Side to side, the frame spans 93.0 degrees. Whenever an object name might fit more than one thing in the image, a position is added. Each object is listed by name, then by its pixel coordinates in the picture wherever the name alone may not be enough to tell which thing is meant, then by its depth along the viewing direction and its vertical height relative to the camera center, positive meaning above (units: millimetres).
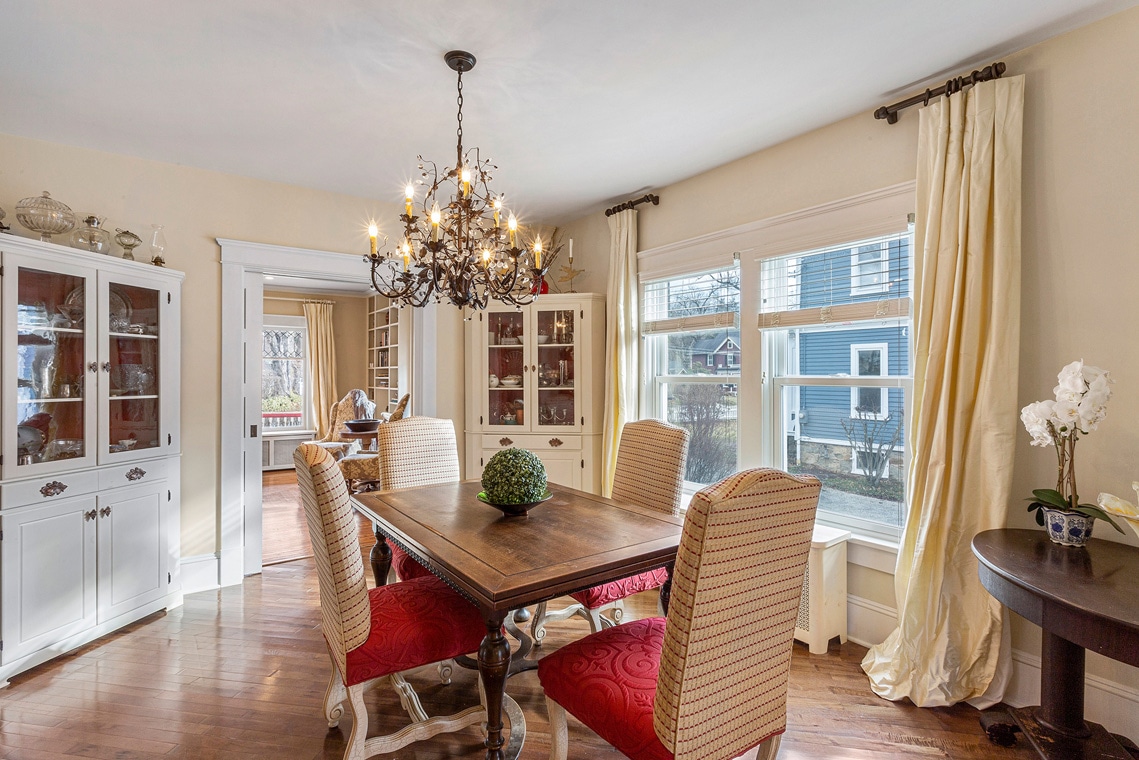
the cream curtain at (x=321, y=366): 7473 +210
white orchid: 1724 -127
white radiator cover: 2568 -1039
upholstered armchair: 5750 -363
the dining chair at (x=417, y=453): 2809 -390
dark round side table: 1353 -610
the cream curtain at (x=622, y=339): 3916 +303
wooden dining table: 1515 -544
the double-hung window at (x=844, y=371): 2615 +45
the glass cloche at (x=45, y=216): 2682 +838
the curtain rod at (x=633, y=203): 3750 +1264
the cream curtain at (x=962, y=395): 2107 -66
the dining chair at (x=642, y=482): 2346 -496
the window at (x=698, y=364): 3406 +108
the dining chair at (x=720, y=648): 1207 -647
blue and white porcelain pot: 1763 -489
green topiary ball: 2047 -380
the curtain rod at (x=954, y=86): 2141 +1219
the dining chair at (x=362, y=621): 1627 -804
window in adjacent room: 7366 +85
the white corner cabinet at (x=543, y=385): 4141 -35
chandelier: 2027 +477
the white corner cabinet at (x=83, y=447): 2422 -331
